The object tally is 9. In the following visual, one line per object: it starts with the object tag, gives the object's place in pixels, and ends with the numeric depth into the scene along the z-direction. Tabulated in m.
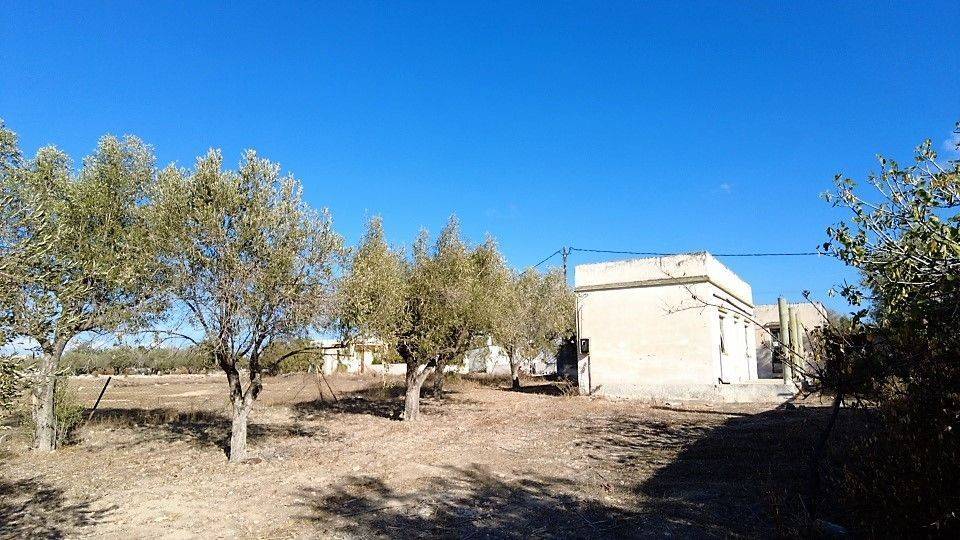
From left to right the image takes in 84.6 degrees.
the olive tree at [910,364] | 4.78
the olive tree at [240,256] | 11.96
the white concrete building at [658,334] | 24.19
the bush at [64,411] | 15.04
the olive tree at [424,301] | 17.30
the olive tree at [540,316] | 35.25
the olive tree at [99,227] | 9.90
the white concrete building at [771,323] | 37.08
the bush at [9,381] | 5.40
